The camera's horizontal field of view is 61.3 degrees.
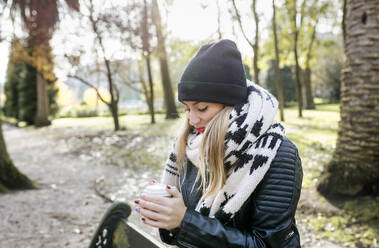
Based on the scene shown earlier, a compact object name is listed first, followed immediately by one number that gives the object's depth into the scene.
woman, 1.38
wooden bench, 1.88
